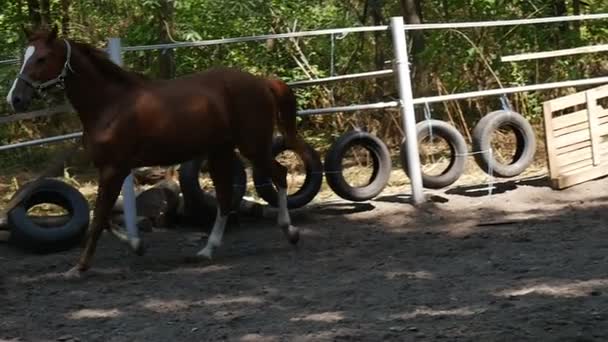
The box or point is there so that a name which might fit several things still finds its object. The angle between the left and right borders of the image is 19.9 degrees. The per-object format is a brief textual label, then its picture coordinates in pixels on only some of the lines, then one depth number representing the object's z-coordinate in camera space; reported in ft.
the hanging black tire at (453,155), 50.77
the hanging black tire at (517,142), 51.31
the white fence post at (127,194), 44.07
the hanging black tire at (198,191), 46.20
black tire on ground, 42.84
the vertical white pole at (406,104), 49.20
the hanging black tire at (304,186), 46.65
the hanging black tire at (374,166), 48.44
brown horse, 38.67
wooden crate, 50.55
